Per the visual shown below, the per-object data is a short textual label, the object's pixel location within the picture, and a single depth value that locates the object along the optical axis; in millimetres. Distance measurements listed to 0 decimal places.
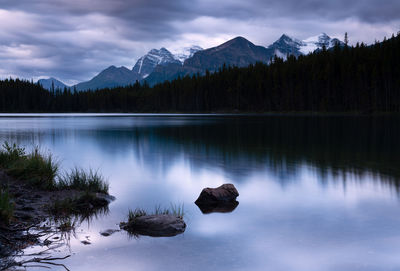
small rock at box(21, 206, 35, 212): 11345
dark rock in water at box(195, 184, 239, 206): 12898
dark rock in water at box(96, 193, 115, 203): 13128
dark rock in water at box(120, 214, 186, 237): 9645
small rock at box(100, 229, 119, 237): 9610
